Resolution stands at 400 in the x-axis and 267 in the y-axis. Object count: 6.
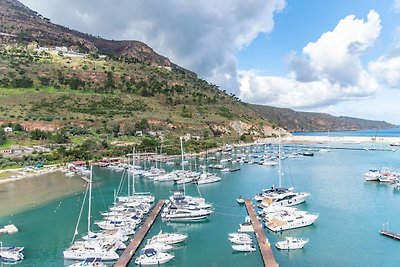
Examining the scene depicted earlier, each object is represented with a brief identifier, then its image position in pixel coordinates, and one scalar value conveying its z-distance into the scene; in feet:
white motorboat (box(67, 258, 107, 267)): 114.32
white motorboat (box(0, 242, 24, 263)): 124.98
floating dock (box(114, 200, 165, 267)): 119.90
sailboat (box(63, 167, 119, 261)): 122.83
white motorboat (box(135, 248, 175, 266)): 120.16
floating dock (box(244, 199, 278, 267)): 116.16
